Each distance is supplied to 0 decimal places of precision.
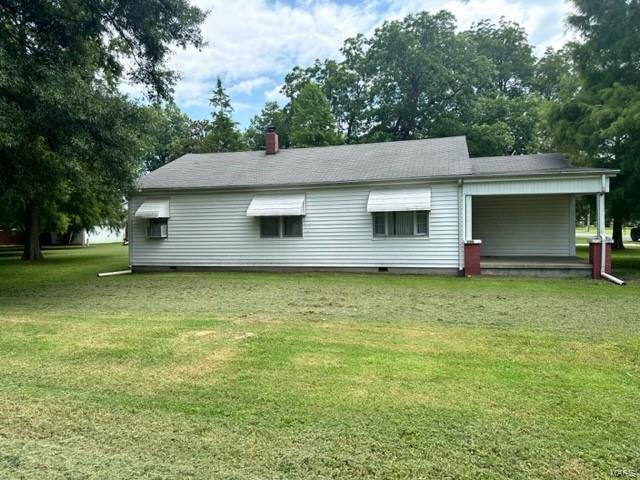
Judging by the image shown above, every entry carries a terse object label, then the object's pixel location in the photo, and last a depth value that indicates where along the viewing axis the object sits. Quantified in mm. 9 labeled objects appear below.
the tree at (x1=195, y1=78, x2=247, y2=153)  35375
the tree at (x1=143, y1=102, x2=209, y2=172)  41000
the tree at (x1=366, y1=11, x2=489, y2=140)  30562
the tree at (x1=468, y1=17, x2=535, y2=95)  35062
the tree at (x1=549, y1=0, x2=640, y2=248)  13023
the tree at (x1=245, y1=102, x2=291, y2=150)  38712
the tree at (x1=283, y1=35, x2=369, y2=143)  34719
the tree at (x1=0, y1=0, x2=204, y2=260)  8578
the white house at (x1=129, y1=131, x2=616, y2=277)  12250
